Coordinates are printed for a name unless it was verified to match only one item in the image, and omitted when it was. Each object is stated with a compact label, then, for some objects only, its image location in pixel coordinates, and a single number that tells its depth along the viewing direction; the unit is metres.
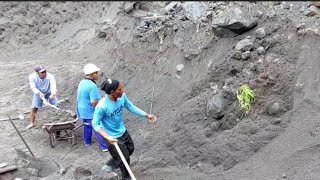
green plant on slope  7.70
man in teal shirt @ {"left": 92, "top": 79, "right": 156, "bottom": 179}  6.59
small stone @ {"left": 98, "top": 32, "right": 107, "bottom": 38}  13.08
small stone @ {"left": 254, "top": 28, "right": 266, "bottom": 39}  8.62
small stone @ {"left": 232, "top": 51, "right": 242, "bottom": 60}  8.57
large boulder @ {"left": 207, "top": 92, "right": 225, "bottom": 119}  7.96
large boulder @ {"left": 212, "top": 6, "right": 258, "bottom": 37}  8.84
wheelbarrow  8.86
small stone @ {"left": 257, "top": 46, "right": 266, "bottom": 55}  8.37
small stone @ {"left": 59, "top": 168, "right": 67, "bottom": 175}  7.45
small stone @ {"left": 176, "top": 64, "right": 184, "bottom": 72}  9.59
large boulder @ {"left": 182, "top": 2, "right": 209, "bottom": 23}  10.02
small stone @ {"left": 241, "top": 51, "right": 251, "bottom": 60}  8.44
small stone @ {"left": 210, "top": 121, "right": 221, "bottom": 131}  7.88
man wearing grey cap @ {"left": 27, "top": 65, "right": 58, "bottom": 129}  9.55
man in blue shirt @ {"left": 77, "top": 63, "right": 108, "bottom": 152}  8.28
